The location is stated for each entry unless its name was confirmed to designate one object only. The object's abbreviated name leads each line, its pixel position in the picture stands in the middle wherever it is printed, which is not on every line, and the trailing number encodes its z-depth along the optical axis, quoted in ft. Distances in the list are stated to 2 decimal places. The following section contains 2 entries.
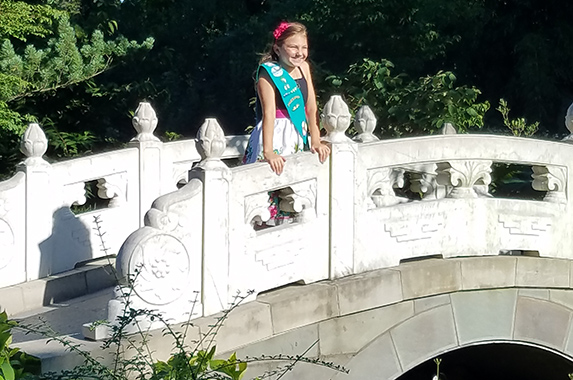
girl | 17.11
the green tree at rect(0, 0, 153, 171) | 30.48
